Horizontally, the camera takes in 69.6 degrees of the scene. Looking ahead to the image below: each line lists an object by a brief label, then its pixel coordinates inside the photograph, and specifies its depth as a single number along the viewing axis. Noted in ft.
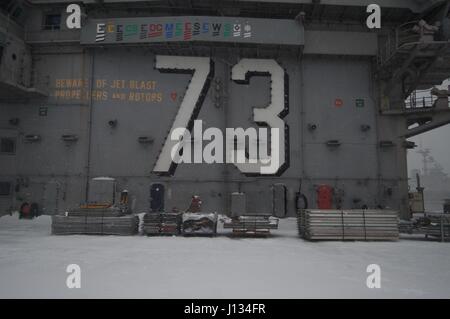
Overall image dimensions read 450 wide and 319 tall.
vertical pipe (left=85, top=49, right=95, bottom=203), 70.95
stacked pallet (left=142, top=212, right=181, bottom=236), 51.93
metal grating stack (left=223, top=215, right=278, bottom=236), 51.44
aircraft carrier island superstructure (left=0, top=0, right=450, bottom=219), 70.79
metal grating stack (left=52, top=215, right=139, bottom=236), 51.68
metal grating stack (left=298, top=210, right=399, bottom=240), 48.73
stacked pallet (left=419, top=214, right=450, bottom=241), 49.34
